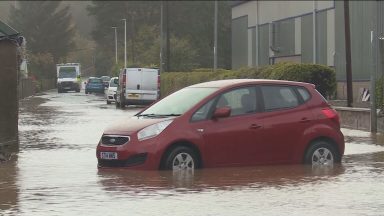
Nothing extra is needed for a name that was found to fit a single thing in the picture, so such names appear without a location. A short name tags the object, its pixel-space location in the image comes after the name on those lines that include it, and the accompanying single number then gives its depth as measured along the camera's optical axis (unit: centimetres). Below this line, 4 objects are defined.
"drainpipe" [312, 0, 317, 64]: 5638
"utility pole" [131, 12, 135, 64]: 9903
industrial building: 4925
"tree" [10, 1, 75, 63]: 12631
